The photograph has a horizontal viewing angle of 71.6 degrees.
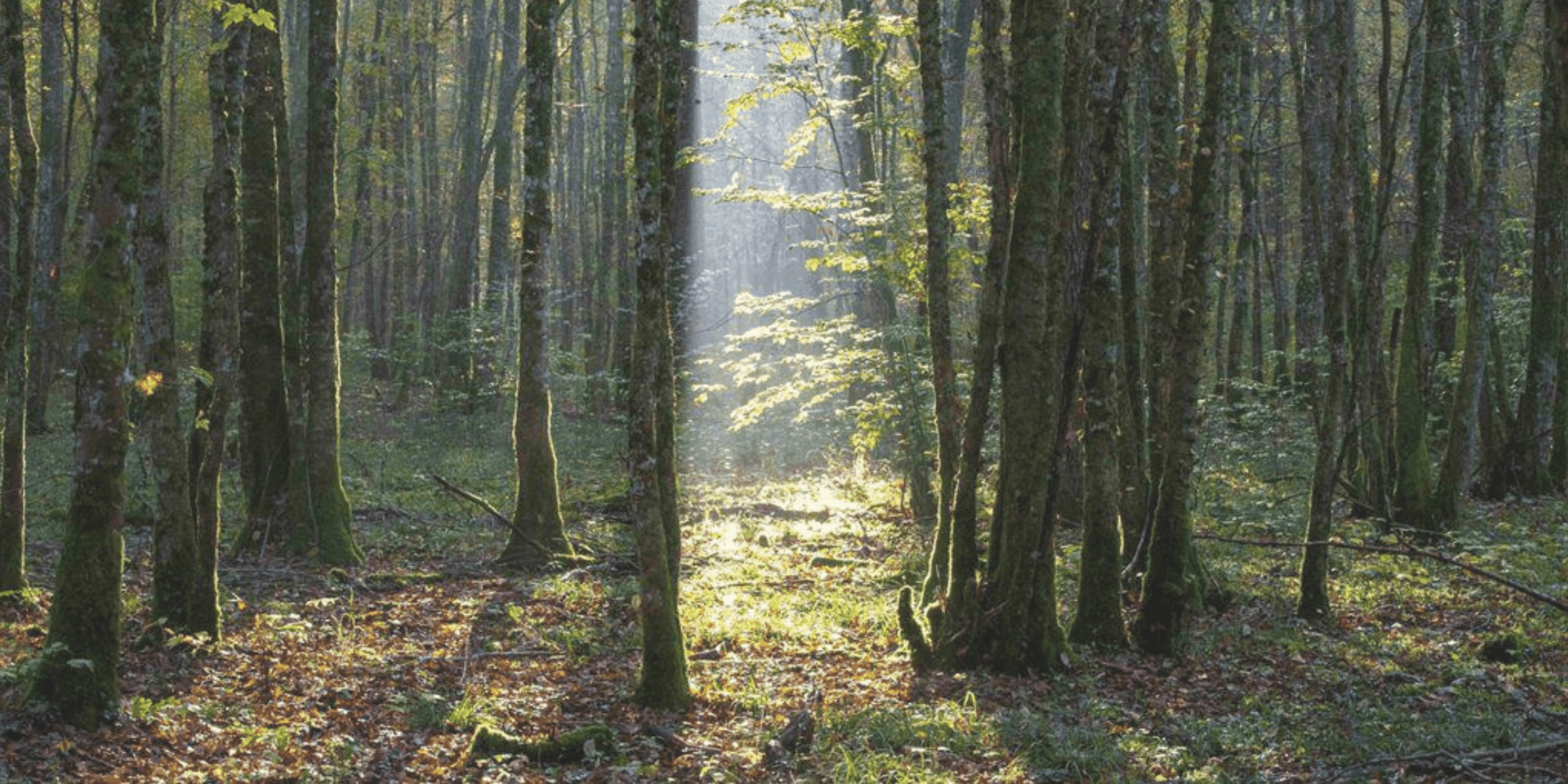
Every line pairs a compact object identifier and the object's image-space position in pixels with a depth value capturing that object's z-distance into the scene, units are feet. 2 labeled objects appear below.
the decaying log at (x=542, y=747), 23.98
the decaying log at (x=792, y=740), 24.07
